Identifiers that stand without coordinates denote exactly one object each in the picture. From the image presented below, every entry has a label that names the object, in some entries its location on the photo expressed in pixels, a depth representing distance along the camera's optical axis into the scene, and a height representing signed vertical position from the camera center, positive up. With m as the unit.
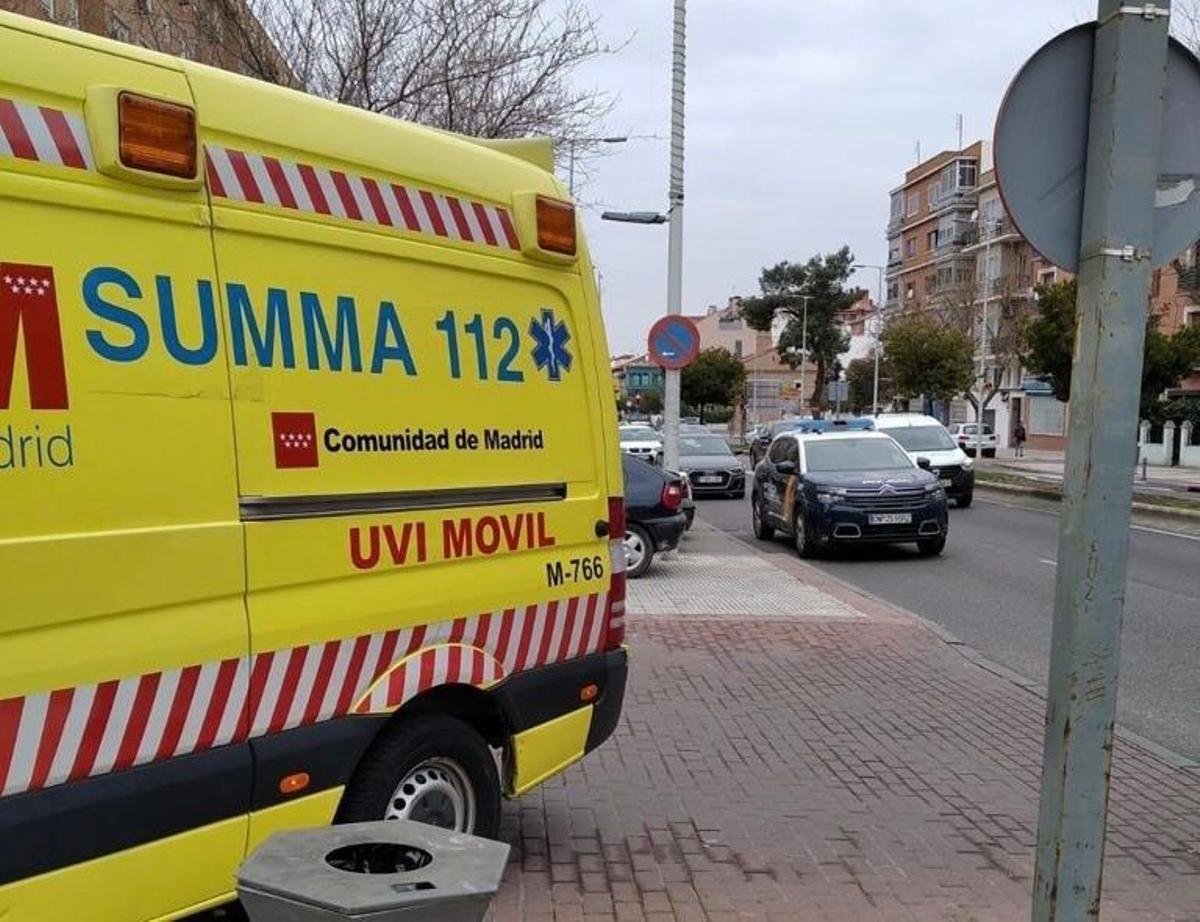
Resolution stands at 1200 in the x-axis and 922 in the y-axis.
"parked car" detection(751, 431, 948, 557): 14.06 -1.81
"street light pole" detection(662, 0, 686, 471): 15.49 +1.76
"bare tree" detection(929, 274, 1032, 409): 54.91 +1.94
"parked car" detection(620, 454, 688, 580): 12.50 -1.83
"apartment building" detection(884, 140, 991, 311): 74.19 +8.71
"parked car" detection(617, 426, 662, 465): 24.67 -2.13
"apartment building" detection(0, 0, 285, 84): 13.42 +3.86
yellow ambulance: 2.54 -0.33
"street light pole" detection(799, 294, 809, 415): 72.69 +0.82
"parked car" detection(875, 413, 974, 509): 21.72 -1.95
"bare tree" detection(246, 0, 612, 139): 13.73 +3.67
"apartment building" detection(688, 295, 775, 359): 116.62 +1.90
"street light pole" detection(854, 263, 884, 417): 66.31 +1.96
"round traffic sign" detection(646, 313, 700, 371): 14.24 +0.12
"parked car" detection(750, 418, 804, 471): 37.50 -3.11
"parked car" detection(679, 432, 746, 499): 24.64 -2.56
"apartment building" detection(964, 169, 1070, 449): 56.03 +1.87
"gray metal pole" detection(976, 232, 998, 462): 46.19 +0.82
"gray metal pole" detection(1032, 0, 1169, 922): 2.92 -0.26
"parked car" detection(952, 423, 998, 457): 50.91 -4.01
